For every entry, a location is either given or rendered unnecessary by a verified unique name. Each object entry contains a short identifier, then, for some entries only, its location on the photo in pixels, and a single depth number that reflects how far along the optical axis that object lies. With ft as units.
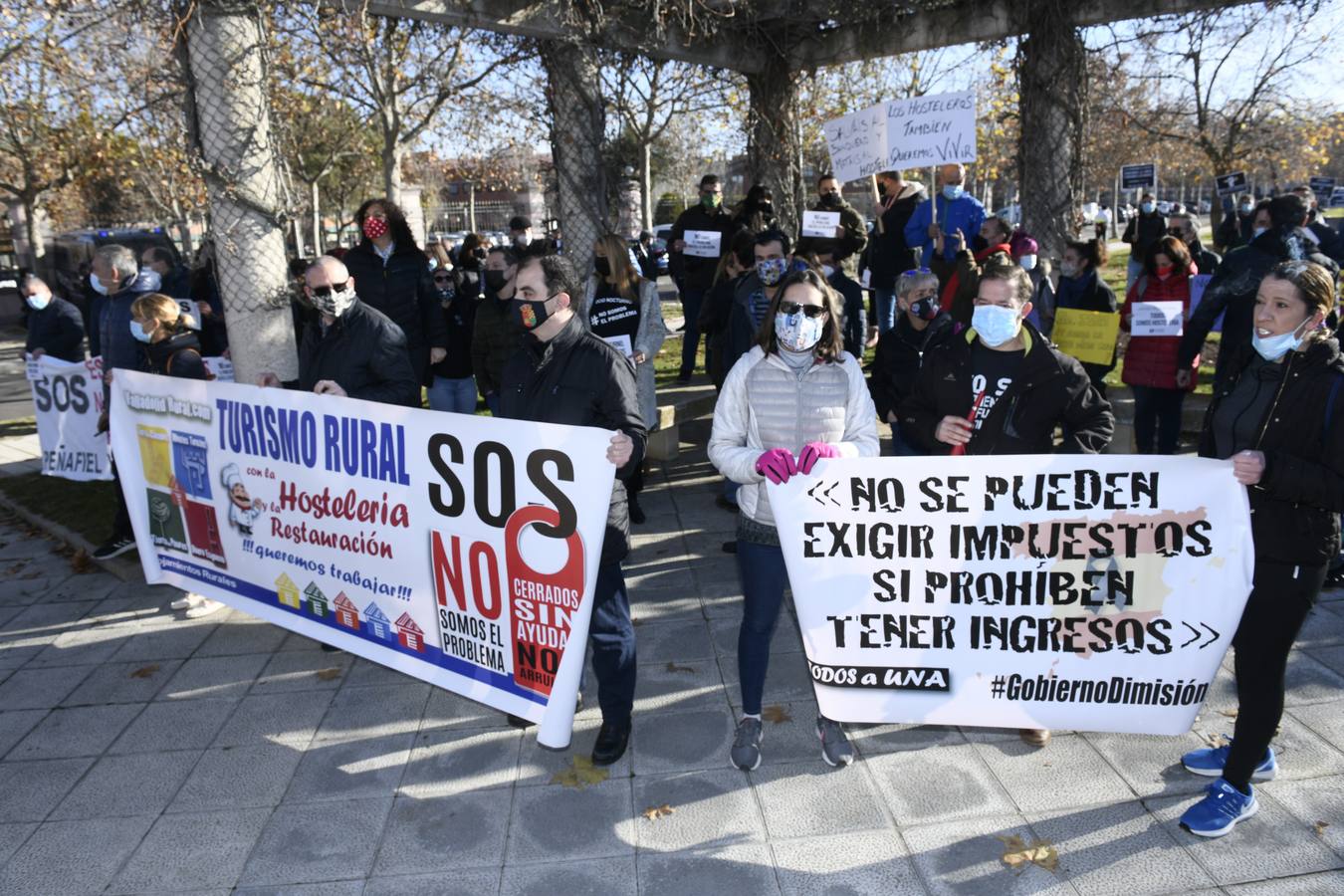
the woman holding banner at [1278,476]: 9.61
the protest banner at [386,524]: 11.67
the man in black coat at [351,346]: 15.11
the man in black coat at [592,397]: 11.87
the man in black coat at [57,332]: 25.84
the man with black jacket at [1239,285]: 18.80
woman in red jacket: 20.84
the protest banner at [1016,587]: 10.68
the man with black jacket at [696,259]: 32.37
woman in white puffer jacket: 11.16
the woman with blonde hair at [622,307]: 20.57
